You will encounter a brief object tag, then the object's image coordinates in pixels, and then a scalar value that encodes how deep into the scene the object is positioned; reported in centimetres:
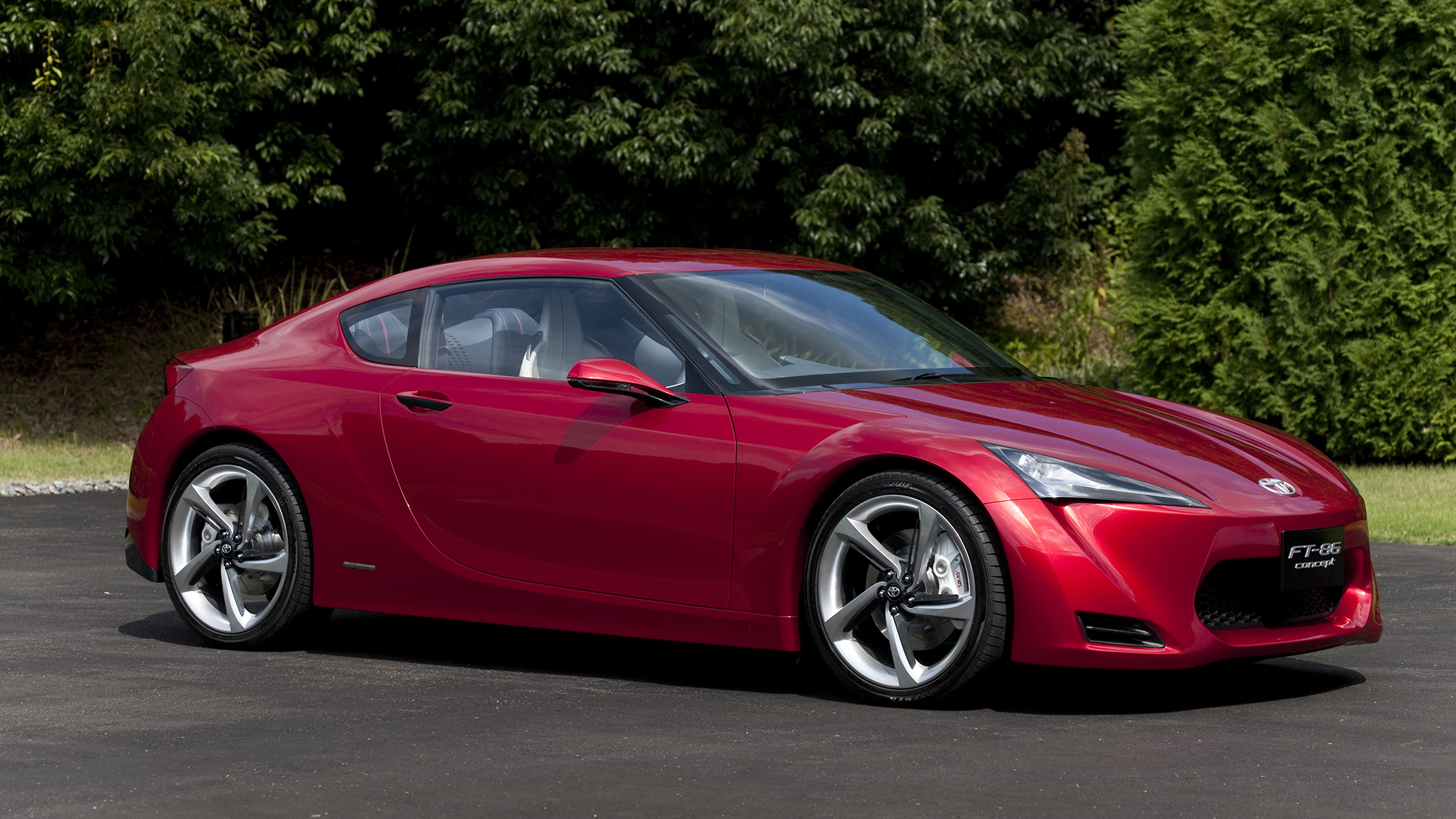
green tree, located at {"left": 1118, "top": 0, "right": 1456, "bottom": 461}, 1400
